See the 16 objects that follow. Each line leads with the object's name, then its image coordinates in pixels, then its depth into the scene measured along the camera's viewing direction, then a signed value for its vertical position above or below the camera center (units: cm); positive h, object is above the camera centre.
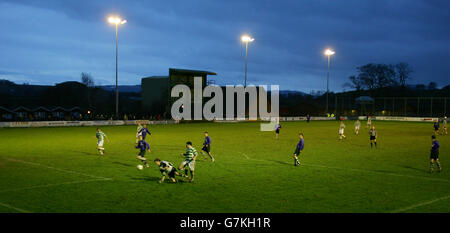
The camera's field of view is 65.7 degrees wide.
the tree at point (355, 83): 12112 +1140
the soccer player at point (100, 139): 2106 -157
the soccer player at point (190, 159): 1394 -180
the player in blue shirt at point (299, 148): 1816 -171
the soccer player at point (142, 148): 1740 -176
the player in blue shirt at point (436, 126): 3722 -100
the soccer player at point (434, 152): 1636 -168
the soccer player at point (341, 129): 3175 -122
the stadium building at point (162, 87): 6184 +527
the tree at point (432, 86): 14425 +1270
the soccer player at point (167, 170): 1373 -222
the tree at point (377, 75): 11900 +1382
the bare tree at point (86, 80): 8512 +807
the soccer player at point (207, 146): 1936 -178
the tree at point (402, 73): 12019 +1492
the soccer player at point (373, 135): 2592 -142
